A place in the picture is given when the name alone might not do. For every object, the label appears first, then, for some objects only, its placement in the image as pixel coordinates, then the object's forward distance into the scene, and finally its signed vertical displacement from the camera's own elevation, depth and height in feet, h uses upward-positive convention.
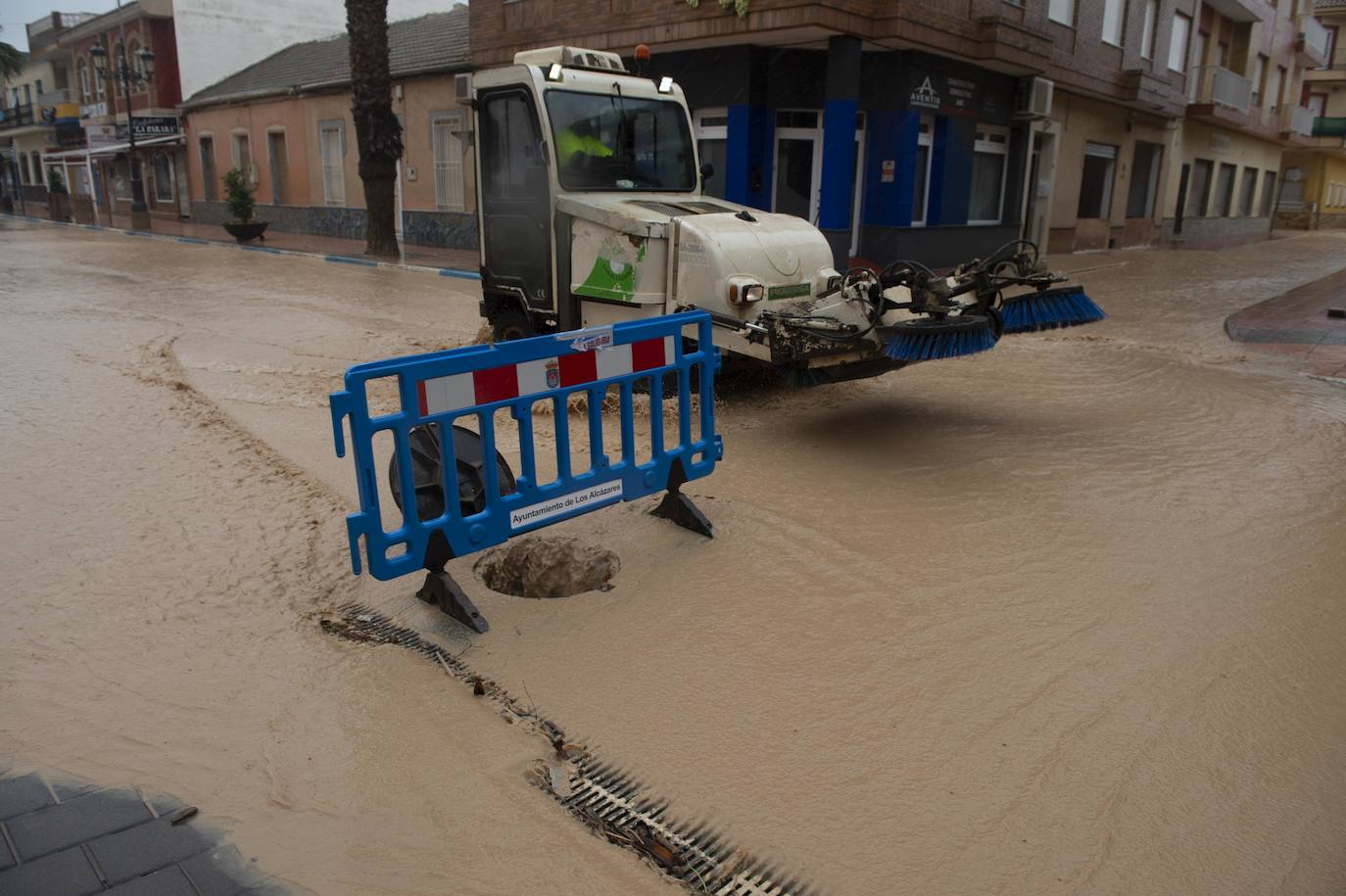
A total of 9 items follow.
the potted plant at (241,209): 76.54 -1.22
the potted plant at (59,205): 108.68 -1.60
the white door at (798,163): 51.01 +2.11
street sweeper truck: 19.12 -1.30
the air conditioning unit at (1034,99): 58.54 +6.63
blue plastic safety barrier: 11.26 -2.82
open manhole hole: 13.14 -5.23
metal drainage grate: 7.89 -5.62
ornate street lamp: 93.71 +12.42
